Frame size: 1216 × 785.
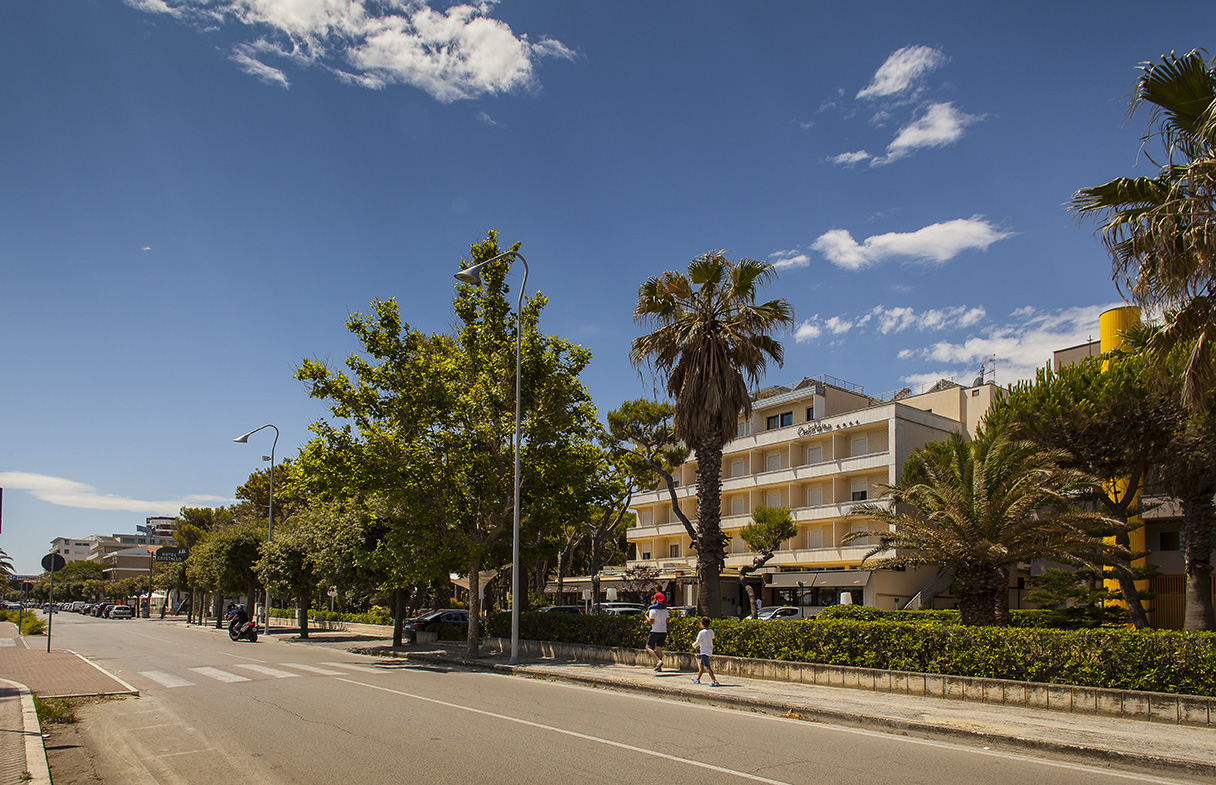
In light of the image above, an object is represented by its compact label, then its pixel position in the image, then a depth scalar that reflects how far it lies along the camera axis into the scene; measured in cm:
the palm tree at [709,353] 2009
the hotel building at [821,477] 4184
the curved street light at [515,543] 2050
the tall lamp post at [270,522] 3791
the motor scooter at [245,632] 3266
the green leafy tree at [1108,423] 2337
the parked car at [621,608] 3781
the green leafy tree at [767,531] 3975
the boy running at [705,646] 1501
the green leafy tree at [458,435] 2234
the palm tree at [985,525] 1580
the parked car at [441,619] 3003
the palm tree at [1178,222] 1028
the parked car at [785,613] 3466
